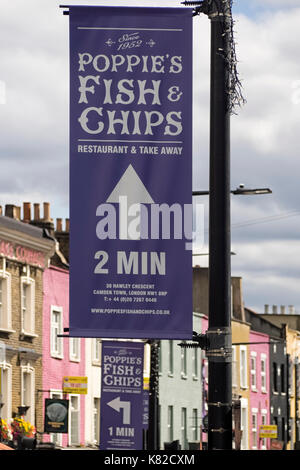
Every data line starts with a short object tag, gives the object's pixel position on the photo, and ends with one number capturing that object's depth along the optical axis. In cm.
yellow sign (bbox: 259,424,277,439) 6931
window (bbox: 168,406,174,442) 5953
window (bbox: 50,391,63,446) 4675
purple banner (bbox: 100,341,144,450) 2328
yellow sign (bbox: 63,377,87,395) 4684
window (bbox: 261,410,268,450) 7551
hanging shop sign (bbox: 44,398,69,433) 4291
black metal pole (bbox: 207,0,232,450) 1017
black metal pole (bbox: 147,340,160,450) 3422
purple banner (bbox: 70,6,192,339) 1057
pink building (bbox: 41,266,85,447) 4662
